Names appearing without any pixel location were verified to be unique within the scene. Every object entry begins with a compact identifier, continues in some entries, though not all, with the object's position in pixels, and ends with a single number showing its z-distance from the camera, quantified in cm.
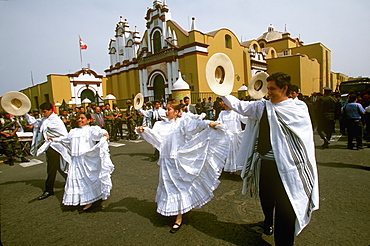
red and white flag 2923
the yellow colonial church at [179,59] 2094
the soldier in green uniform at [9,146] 412
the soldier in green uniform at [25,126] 1149
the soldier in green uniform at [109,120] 1247
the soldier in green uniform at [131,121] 1286
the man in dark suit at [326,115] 828
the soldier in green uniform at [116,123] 1265
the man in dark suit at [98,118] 1051
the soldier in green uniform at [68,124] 1230
